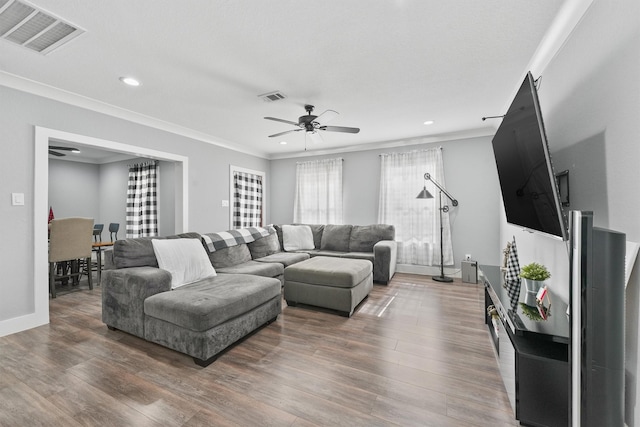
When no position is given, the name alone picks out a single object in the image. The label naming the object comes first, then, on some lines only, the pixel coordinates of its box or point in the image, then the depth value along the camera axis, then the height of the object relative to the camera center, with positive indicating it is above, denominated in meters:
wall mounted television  1.32 +0.28
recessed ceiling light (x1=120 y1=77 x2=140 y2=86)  2.62 +1.33
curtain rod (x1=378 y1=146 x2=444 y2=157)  4.64 +1.15
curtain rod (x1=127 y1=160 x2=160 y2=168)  4.87 +0.96
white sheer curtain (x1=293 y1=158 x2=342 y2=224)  5.59 +0.46
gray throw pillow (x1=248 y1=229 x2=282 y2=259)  4.12 -0.53
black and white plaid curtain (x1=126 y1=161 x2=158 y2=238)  4.89 +0.24
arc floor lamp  4.39 +0.20
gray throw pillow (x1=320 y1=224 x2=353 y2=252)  4.96 -0.46
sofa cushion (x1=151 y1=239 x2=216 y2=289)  2.59 -0.48
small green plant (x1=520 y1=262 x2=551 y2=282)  1.74 -0.39
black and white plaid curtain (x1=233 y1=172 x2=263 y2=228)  5.48 +0.30
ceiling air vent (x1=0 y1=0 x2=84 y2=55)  1.71 +1.32
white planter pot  1.74 -0.47
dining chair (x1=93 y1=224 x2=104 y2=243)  5.11 -0.33
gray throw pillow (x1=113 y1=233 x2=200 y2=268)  2.52 -0.39
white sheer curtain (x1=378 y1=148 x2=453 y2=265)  4.65 +0.14
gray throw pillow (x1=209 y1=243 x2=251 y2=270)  3.37 -0.57
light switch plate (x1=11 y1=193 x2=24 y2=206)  2.61 +0.14
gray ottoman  2.93 -0.83
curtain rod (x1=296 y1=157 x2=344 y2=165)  5.53 +1.15
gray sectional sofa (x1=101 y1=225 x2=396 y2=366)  2.01 -0.74
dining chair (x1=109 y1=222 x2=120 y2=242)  5.76 -0.33
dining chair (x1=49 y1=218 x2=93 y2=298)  3.66 -0.46
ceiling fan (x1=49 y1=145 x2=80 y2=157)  4.43 +1.14
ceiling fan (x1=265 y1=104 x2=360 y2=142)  2.92 +1.05
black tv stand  1.30 -0.78
